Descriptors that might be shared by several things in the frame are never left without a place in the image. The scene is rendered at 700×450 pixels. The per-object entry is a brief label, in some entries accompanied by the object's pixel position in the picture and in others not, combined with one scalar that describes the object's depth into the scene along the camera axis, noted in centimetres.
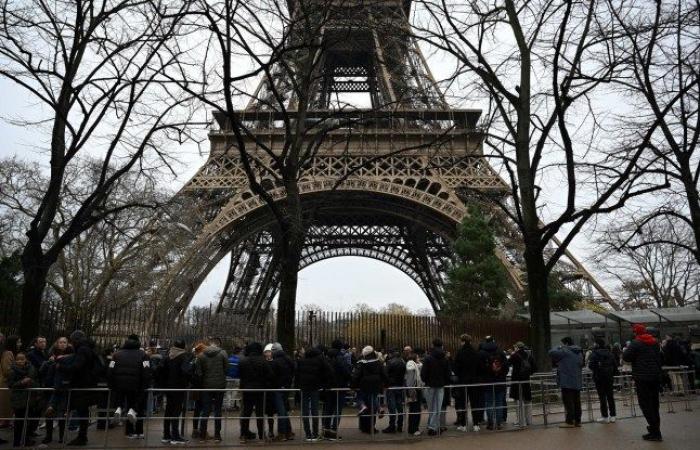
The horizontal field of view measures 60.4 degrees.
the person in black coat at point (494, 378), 1068
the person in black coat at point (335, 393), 980
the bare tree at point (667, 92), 1183
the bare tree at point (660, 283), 3866
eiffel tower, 2823
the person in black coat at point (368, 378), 1005
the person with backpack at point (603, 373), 1117
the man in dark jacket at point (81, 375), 884
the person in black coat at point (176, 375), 938
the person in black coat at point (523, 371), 1144
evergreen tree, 2812
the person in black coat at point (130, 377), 903
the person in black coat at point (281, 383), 963
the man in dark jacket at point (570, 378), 1039
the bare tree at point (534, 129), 1199
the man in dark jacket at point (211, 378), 972
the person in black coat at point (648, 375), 882
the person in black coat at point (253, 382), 955
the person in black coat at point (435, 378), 1009
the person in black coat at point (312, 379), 972
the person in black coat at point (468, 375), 1070
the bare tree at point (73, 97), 1126
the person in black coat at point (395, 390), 1061
